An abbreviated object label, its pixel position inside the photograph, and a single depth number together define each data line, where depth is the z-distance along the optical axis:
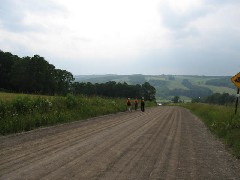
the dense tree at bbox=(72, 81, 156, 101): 121.06
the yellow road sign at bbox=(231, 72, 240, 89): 19.20
